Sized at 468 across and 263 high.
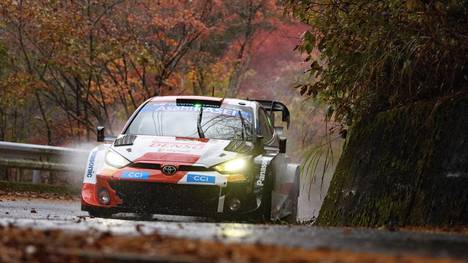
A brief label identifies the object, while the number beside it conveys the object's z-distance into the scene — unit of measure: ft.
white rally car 72.08
